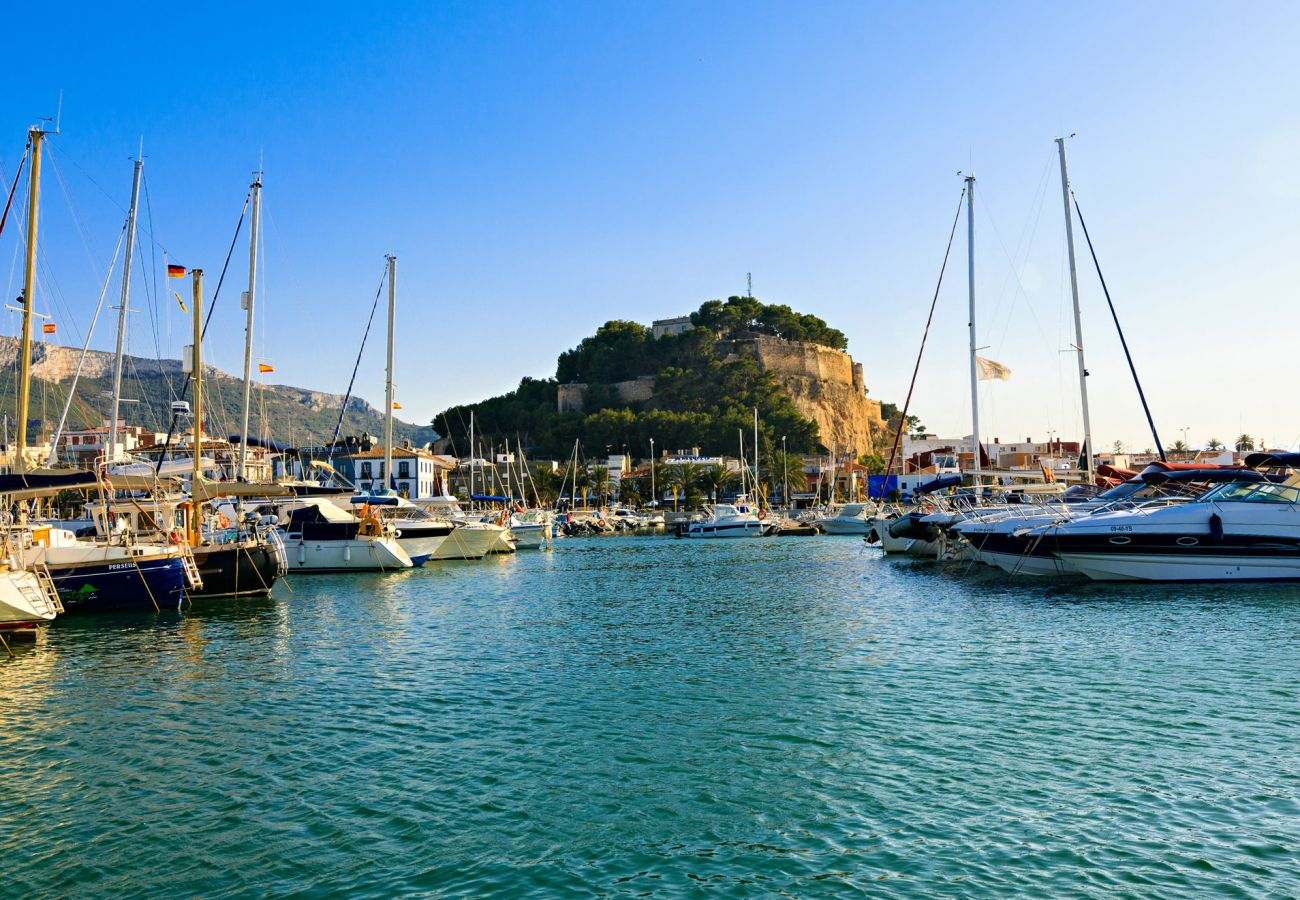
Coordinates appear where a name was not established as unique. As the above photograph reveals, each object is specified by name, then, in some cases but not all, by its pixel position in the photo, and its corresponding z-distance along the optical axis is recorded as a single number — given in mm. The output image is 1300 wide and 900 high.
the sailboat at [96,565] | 21797
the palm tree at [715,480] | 107938
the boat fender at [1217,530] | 24922
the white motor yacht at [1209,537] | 24750
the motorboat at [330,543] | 35125
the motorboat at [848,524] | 73112
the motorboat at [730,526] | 75062
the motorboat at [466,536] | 45062
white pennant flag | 41906
